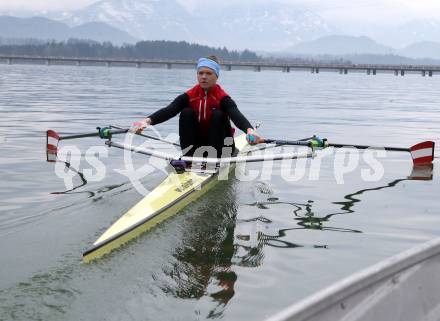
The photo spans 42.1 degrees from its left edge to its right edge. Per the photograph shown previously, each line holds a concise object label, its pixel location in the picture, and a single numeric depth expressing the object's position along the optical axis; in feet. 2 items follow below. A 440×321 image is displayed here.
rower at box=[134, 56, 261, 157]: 35.22
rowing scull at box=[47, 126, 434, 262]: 22.70
